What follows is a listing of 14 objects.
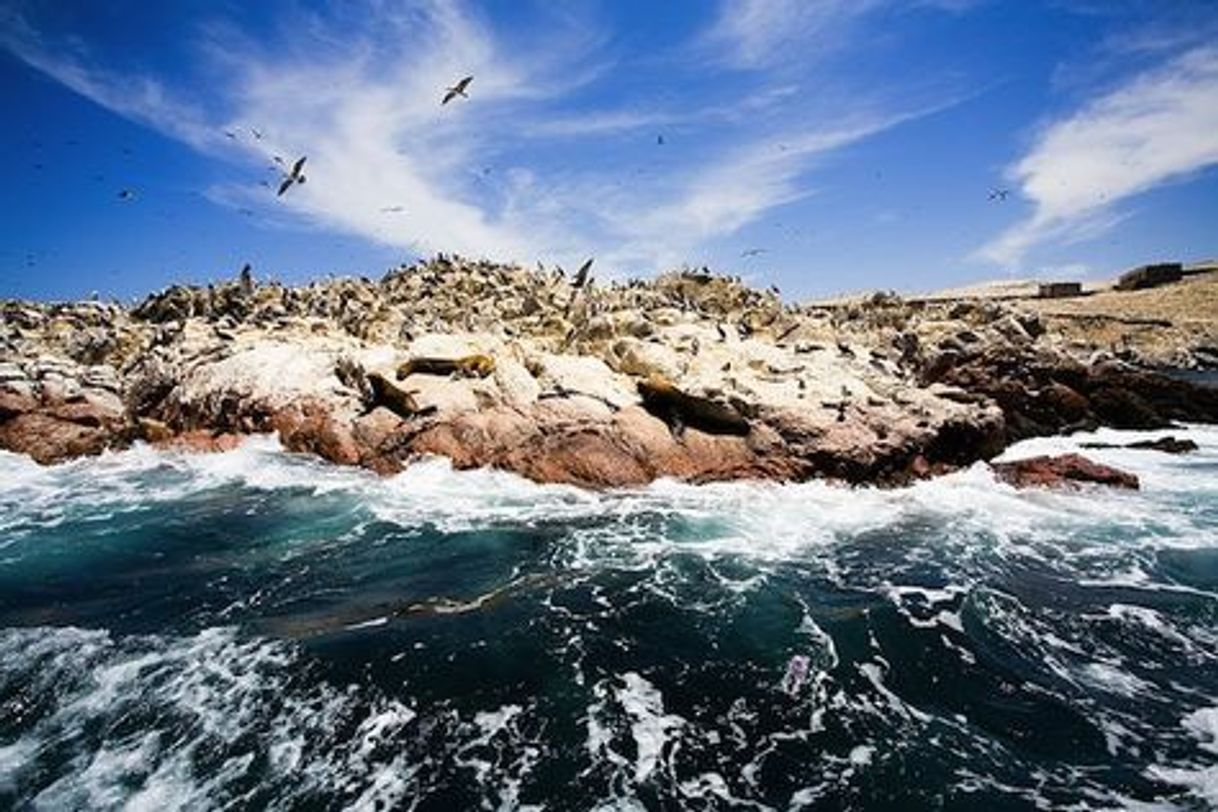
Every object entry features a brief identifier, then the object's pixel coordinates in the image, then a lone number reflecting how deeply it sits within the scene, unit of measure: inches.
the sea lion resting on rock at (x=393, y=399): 824.9
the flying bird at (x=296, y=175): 592.3
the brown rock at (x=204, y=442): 875.4
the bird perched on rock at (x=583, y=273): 1331.2
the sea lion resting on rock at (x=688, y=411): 787.4
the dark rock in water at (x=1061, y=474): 756.6
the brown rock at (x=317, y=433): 822.5
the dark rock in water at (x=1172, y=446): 992.2
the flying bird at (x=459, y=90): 580.4
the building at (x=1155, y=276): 3678.6
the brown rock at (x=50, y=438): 864.3
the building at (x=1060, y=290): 3900.1
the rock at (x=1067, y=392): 1251.2
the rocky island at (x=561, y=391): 773.9
